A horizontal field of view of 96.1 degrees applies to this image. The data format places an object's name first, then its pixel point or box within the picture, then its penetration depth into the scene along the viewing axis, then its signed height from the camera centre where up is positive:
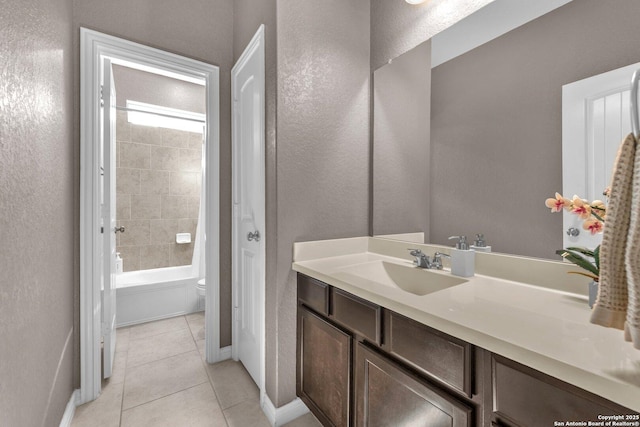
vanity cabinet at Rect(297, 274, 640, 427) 0.60 -0.47
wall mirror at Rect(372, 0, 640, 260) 0.93 +0.41
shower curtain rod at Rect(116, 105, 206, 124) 2.92 +1.08
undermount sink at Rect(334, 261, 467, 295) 1.20 -0.28
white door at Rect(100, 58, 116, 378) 1.78 +0.00
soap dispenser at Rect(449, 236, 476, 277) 1.19 -0.20
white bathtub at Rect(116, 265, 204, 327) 2.62 -0.82
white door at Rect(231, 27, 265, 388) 1.62 +0.05
